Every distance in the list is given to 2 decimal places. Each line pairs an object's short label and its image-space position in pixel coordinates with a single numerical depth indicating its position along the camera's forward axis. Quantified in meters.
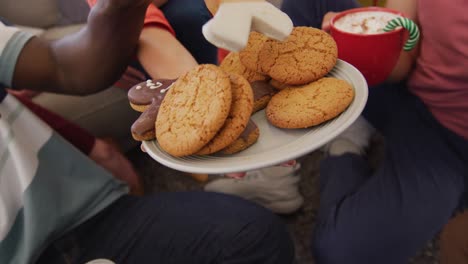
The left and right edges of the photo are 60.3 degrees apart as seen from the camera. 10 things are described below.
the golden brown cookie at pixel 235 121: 0.44
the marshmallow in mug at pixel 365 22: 0.58
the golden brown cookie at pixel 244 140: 0.45
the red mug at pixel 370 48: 0.55
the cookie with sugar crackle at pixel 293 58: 0.50
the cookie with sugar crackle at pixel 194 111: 0.43
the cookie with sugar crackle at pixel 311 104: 0.46
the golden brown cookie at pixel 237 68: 0.52
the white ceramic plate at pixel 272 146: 0.41
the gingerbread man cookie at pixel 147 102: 0.46
